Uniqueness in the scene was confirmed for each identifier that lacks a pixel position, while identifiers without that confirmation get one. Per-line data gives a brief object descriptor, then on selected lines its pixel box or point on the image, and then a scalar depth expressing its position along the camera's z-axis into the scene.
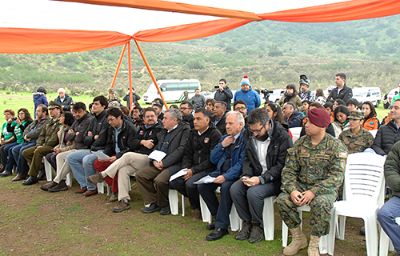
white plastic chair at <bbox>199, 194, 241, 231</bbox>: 4.11
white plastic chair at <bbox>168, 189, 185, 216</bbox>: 4.75
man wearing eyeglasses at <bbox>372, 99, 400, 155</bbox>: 4.35
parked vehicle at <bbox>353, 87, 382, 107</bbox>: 26.87
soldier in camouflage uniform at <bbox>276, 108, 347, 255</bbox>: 3.32
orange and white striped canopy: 4.57
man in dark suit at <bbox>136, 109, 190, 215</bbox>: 4.76
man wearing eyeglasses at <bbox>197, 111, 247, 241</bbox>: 3.98
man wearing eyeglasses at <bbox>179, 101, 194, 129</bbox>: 6.43
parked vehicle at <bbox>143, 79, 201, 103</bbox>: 33.12
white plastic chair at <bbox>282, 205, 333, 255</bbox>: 3.42
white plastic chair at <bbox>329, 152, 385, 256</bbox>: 3.24
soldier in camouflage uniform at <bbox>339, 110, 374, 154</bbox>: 4.48
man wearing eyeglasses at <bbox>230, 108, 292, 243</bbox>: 3.74
